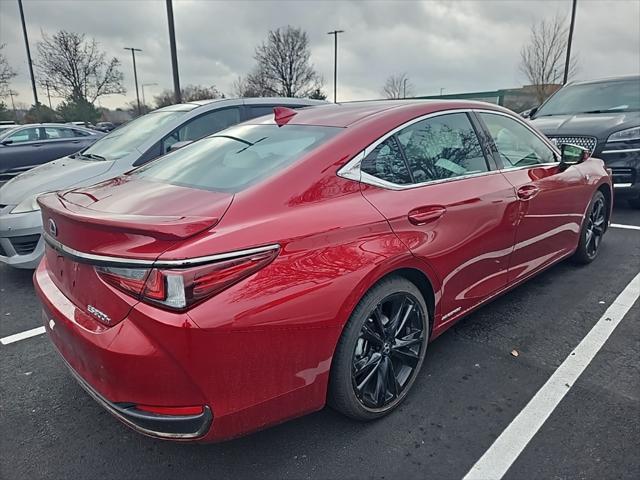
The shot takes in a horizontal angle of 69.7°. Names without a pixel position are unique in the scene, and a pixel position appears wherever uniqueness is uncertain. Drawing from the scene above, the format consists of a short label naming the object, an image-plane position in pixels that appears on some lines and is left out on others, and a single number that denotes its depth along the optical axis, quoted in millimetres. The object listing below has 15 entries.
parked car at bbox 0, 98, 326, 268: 4055
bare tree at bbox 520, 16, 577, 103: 25906
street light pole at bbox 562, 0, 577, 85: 21516
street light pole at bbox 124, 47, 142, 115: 46325
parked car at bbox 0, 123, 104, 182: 8867
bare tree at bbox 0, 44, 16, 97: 24031
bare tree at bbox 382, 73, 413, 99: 43312
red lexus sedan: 1697
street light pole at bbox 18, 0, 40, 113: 22156
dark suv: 5957
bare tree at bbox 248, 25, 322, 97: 46312
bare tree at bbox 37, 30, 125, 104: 27234
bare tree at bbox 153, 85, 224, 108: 43438
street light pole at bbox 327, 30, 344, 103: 39125
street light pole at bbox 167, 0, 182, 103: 10970
